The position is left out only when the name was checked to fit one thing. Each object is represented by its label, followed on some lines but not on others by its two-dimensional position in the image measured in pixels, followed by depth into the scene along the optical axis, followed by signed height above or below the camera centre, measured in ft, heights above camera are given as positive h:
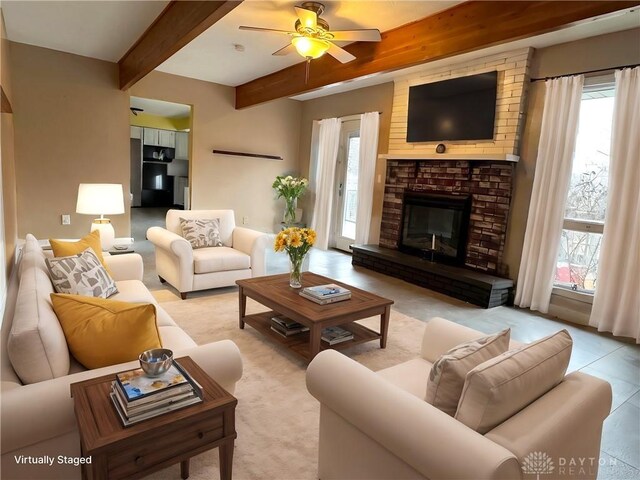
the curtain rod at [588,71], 11.58 +4.21
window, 12.46 +0.44
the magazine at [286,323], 9.68 -3.42
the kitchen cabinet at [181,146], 35.09 +2.89
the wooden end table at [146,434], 3.67 -2.52
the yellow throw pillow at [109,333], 5.01 -2.05
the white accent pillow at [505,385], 3.83 -1.85
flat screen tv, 14.57 +3.50
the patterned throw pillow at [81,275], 7.58 -2.08
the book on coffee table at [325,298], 9.38 -2.64
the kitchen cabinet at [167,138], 34.83 +3.45
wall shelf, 21.56 +1.60
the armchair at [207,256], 12.71 -2.55
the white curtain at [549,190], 12.69 +0.48
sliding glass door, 21.97 +0.18
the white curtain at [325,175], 22.15 +0.77
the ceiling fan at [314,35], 10.26 +4.03
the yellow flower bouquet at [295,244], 9.91 -1.45
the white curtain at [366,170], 19.63 +1.08
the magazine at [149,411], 3.86 -2.37
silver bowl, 4.31 -2.03
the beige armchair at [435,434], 3.48 -2.28
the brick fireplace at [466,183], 13.97 +0.59
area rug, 5.80 -4.05
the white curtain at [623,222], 11.29 -0.34
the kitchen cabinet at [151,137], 33.83 +3.37
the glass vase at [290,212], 23.82 -1.58
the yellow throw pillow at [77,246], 8.52 -1.70
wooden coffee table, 8.62 -2.81
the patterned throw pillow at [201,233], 14.15 -1.93
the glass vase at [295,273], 10.29 -2.27
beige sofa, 4.11 -2.44
